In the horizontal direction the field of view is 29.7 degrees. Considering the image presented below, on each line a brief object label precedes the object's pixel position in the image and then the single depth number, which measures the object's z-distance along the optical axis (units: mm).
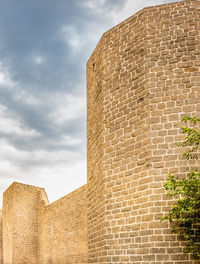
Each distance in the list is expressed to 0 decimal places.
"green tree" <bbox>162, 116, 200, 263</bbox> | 6625
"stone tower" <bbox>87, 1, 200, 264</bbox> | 7352
